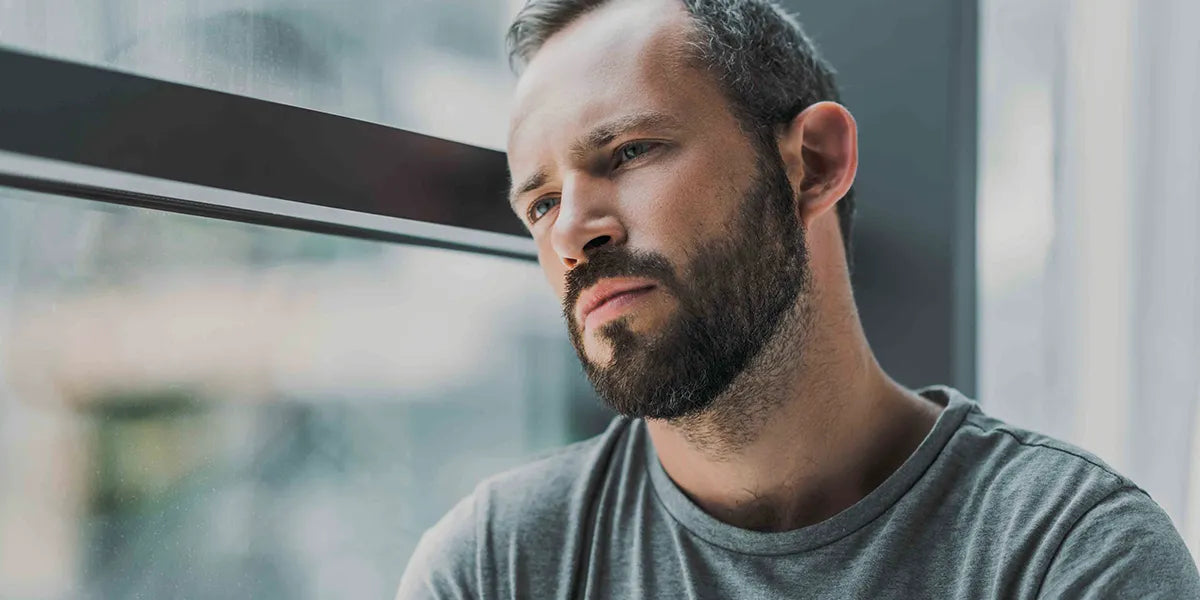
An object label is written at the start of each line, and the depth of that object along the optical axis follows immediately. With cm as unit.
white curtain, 160
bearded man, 115
